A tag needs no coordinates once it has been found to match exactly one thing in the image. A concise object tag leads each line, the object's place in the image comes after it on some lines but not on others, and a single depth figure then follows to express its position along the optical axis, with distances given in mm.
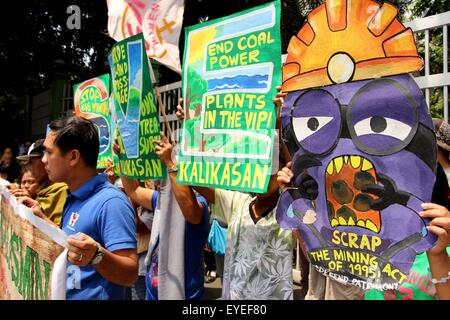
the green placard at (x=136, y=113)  2594
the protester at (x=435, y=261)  1361
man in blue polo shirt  1670
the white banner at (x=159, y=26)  2873
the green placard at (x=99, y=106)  3682
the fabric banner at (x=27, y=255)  1610
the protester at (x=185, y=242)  2369
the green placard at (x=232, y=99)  1914
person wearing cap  2877
